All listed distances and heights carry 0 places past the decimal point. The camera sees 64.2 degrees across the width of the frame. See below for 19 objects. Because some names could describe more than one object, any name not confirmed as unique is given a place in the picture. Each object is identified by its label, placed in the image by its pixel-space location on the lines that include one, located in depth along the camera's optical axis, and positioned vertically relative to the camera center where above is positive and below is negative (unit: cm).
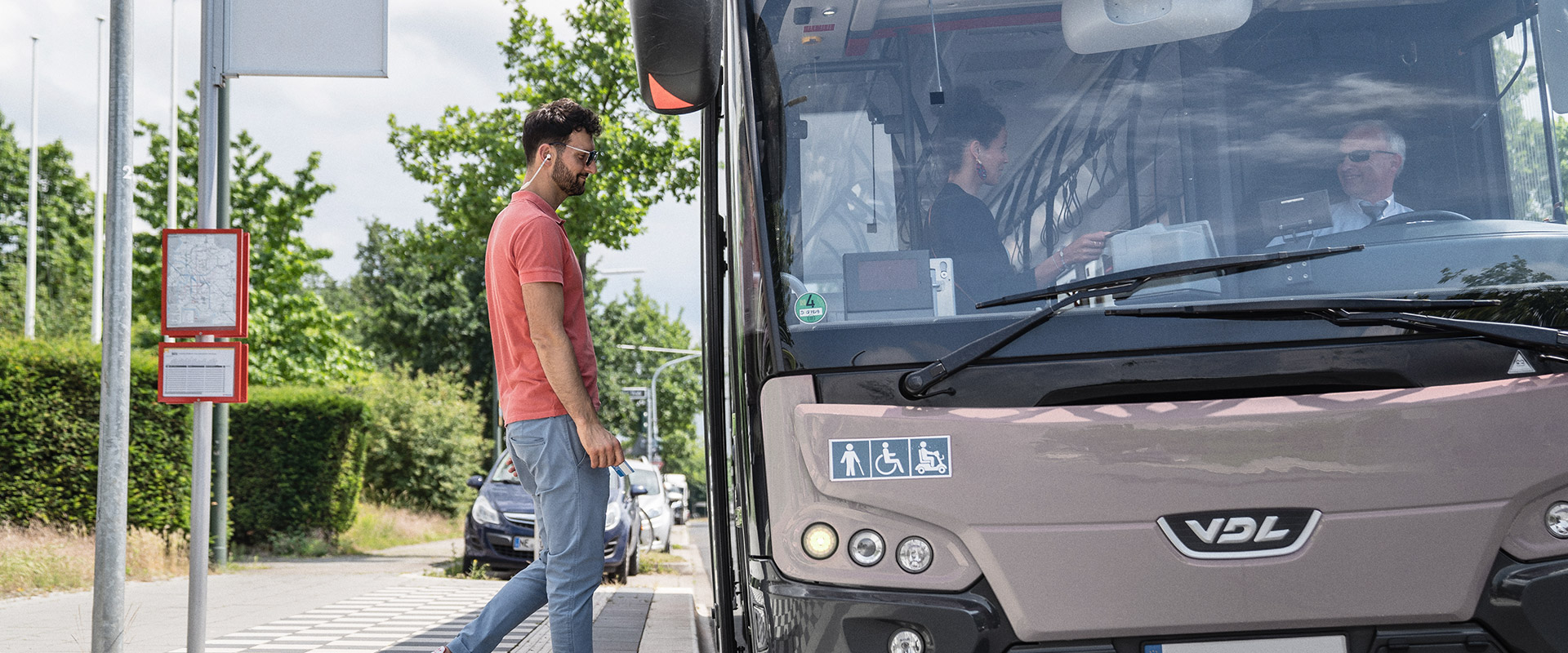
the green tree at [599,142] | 1553 +360
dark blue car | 1293 -114
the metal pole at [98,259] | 2837 +449
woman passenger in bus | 317 +47
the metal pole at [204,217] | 521 +93
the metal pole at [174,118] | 1803 +574
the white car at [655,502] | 2125 -148
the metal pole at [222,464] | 1290 -28
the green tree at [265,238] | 2327 +374
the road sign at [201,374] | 518 +27
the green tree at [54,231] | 4088 +734
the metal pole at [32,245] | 2928 +489
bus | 290 +18
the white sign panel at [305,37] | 546 +175
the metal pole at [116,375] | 523 +28
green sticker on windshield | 320 +26
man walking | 393 +1
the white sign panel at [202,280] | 520 +66
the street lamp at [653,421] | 4622 -14
